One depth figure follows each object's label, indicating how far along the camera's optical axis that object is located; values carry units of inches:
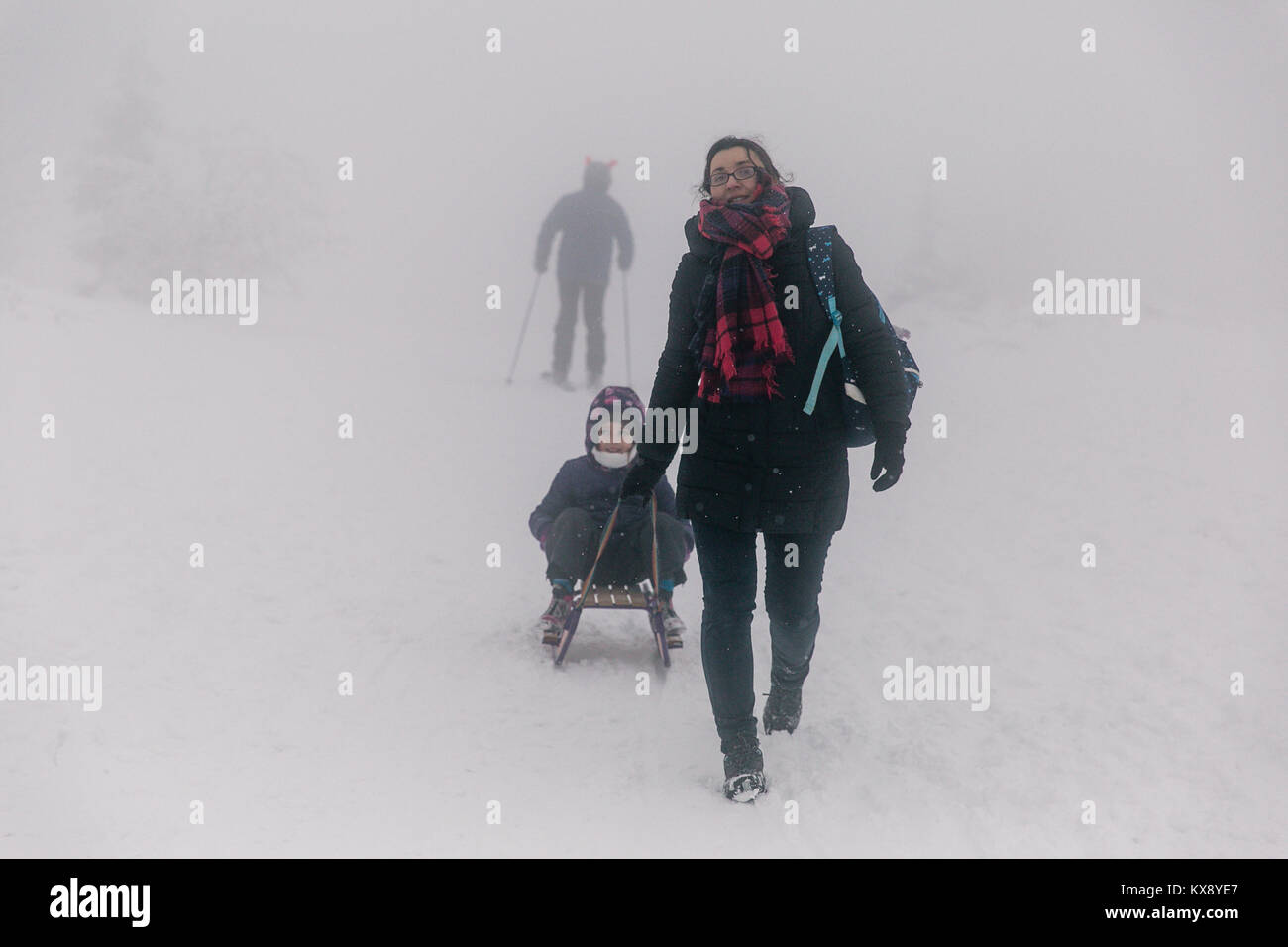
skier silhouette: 426.3
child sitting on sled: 185.9
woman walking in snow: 116.4
